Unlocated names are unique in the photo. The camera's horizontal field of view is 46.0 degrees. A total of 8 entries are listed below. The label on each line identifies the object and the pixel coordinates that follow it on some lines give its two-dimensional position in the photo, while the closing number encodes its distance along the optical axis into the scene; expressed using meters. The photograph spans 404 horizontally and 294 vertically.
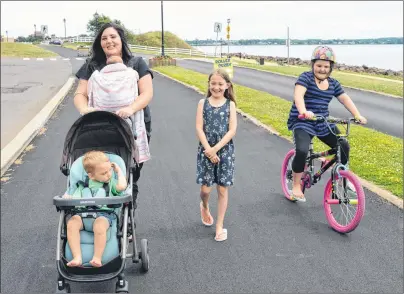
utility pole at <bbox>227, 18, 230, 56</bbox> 24.36
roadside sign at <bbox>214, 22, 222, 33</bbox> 24.64
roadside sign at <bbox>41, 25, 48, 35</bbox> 50.56
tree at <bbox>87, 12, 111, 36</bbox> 45.17
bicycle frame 5.44
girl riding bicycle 5.44
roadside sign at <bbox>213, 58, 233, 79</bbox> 14.43
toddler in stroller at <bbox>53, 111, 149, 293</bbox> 3.62
